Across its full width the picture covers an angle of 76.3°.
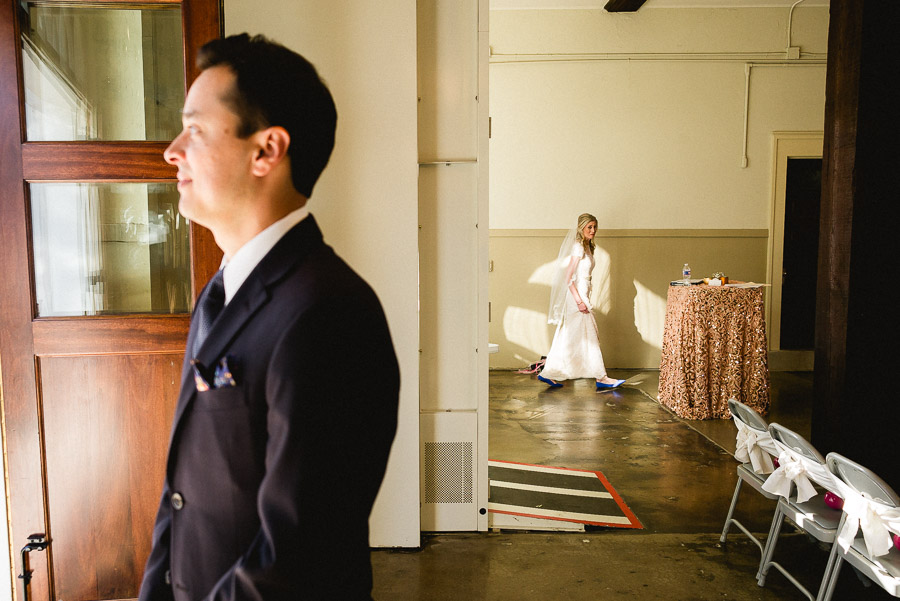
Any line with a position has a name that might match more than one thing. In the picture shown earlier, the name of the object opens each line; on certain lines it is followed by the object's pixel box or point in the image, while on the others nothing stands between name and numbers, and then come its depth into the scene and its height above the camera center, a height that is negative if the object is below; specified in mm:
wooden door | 2279 -146
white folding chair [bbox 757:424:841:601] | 2301 -1063
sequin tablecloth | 5188 -975
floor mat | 3334 -1576
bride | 6500 -923
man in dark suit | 827 -201
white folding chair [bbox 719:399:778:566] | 2732 -989
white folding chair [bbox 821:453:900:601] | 1931 -983
